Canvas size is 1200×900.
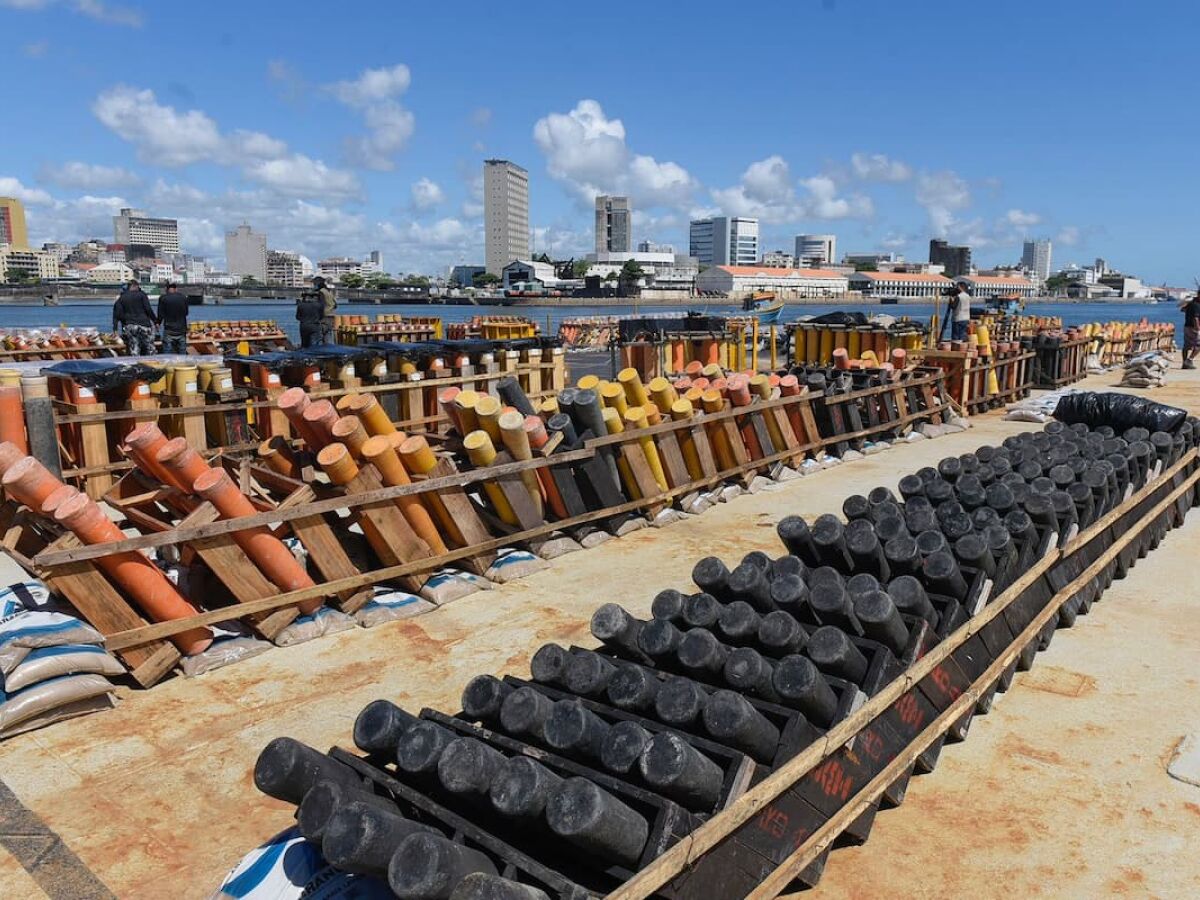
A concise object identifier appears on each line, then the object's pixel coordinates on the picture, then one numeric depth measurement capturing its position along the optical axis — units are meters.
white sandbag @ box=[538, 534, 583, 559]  8.85
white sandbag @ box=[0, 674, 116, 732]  5.38
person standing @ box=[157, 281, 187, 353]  19.11
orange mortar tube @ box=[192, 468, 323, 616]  6.54
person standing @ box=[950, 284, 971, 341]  22.25
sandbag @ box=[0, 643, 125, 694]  5.45
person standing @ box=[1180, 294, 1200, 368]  29.66
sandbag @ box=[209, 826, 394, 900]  3.44
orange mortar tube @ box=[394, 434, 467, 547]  7.92
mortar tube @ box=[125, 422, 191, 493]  6.76
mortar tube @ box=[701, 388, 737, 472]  11.28
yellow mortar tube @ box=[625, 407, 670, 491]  9.96
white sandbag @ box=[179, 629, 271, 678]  6.30
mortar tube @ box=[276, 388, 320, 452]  7.57
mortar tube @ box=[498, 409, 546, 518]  8.47
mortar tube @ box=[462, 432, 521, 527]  8.36
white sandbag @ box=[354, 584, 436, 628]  7.21
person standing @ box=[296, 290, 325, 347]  19.27
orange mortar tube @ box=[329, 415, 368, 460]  7.48
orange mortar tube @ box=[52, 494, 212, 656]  5.94
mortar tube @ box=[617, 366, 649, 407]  10.48
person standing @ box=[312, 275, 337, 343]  18.97
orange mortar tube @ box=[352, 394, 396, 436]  8.20
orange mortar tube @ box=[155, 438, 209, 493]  6.62
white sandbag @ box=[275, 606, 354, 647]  6.78
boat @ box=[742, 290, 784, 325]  31.52
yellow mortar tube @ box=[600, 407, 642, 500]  9.77
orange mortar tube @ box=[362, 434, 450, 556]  7.50
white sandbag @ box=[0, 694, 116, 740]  5.43
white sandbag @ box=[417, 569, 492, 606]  7.64
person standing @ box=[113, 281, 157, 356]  18.77
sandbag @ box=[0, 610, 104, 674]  5.47
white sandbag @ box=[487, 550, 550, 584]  8.24
